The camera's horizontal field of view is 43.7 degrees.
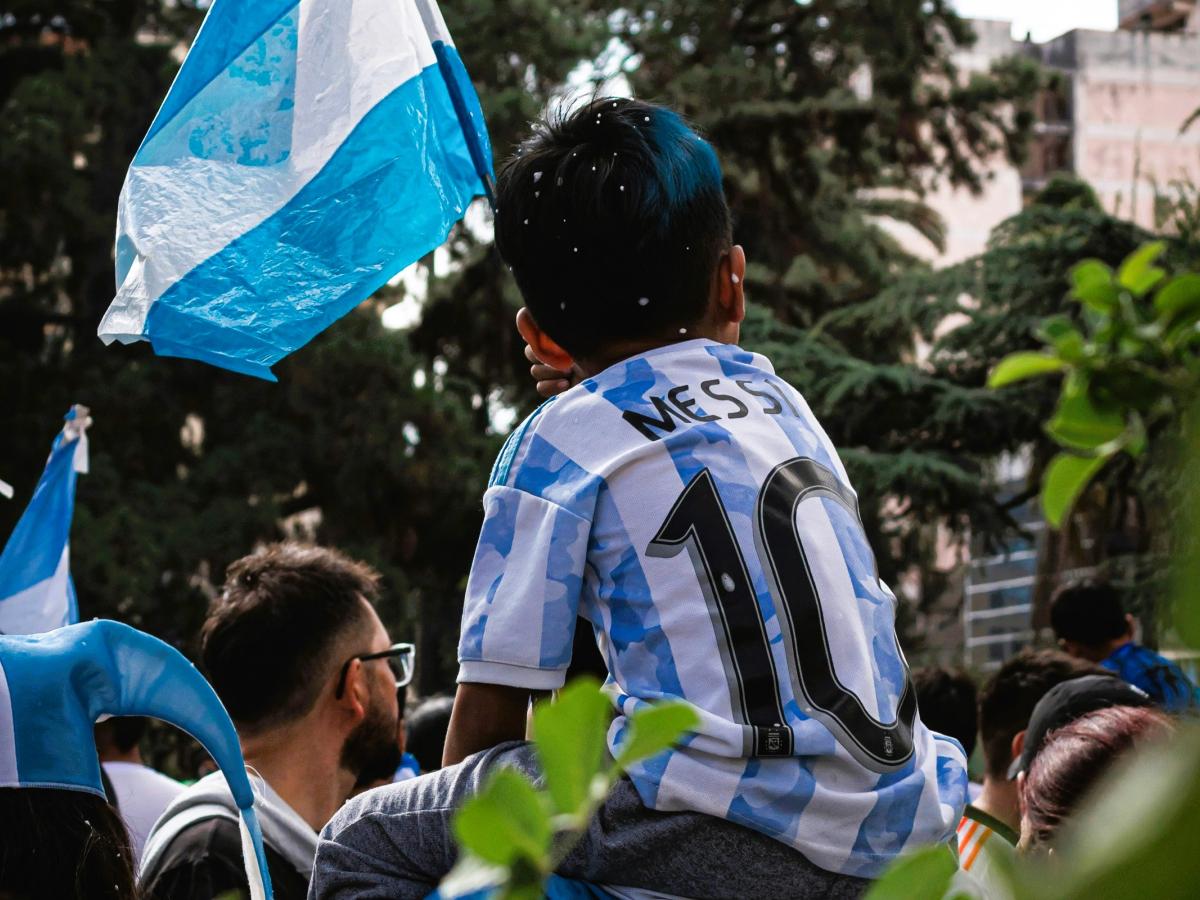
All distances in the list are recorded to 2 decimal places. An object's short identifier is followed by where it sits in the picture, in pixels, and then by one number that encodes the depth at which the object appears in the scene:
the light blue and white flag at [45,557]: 5.02
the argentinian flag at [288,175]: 2.19
